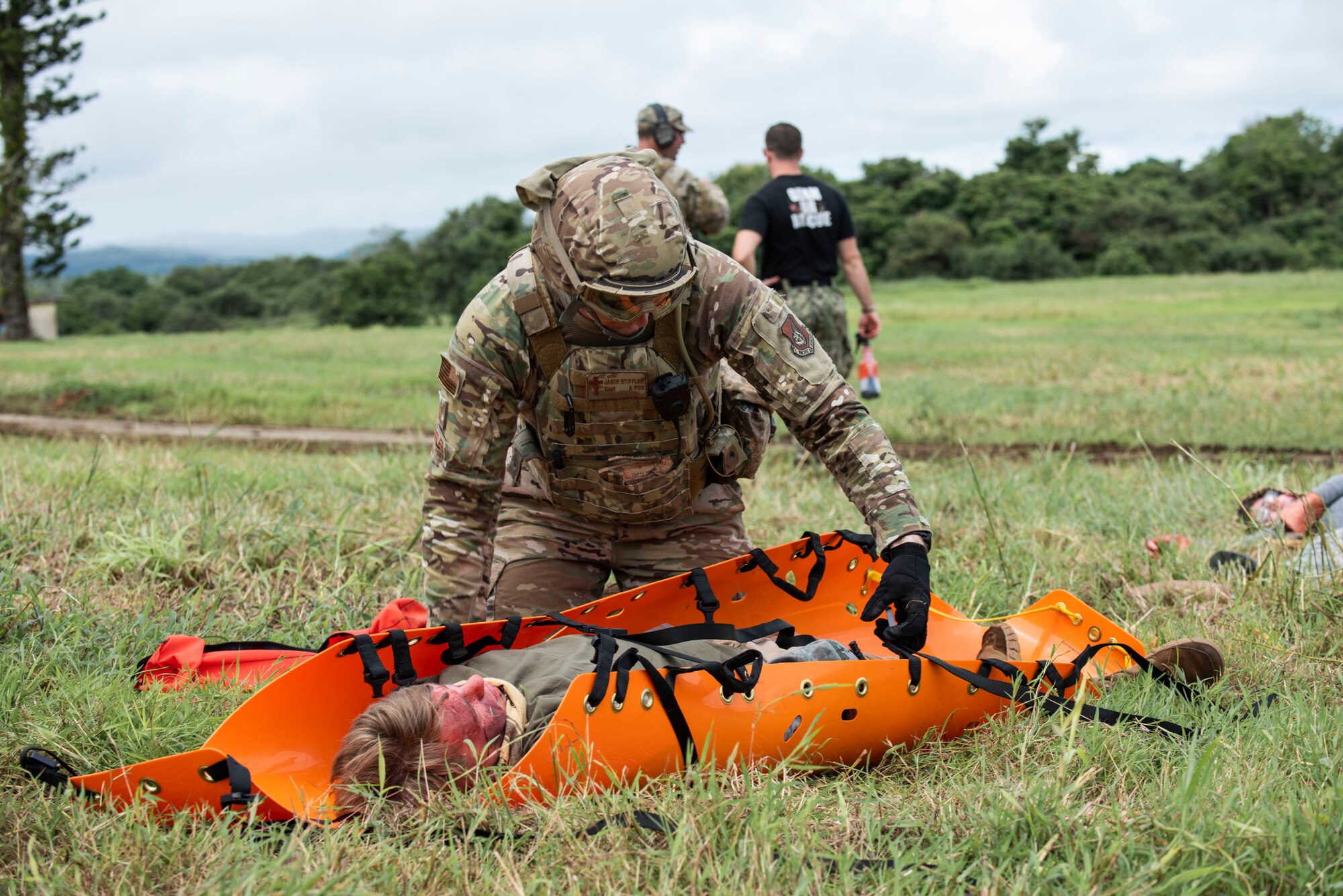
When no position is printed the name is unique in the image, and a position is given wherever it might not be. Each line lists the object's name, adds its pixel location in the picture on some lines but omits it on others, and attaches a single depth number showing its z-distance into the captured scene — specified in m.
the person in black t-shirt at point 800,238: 6.76
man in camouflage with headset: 6.50
